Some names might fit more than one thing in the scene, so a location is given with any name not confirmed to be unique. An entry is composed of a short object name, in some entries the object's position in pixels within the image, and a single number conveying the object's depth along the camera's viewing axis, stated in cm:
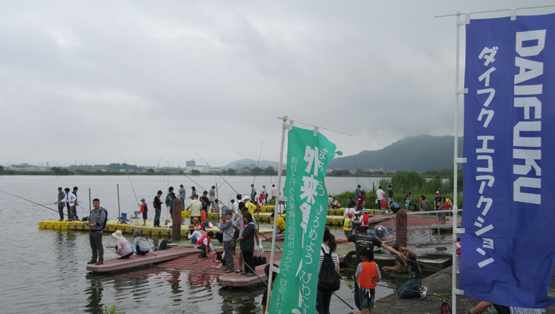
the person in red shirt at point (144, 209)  2219
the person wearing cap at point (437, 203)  2537
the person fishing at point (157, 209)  2115
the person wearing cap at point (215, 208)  2932
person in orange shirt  672
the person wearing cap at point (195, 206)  1848
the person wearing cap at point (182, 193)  2552
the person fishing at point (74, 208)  2307
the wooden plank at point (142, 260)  1213
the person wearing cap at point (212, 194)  2596
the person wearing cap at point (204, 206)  1761
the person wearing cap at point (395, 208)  1468
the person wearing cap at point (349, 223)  1532
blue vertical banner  446
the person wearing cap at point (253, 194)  2803
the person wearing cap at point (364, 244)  721
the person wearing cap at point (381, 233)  1370
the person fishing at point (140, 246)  1351
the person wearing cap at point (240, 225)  1045
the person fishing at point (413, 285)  820
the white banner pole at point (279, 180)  539
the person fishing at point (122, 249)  1298
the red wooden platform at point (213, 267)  1010
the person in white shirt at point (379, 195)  3017
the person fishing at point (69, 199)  2255
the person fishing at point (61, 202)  2267
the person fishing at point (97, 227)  1162
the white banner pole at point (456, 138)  488
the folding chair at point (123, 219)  2293
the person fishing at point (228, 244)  1082
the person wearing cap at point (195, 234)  1510
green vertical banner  534
